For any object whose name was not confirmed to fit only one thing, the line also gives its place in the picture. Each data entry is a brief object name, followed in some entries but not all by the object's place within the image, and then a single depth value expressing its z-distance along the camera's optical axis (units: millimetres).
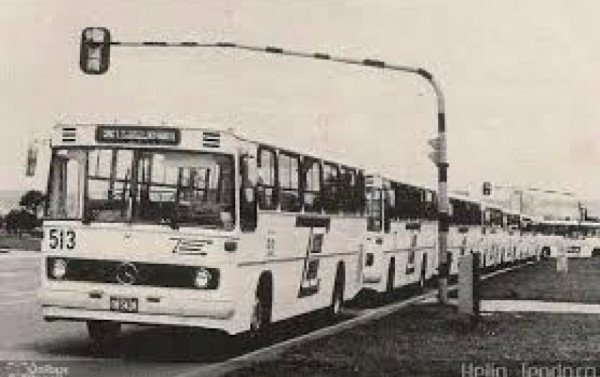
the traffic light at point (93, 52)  25406
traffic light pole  25672
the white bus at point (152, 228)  14523
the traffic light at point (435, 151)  26172
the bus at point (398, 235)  25953
